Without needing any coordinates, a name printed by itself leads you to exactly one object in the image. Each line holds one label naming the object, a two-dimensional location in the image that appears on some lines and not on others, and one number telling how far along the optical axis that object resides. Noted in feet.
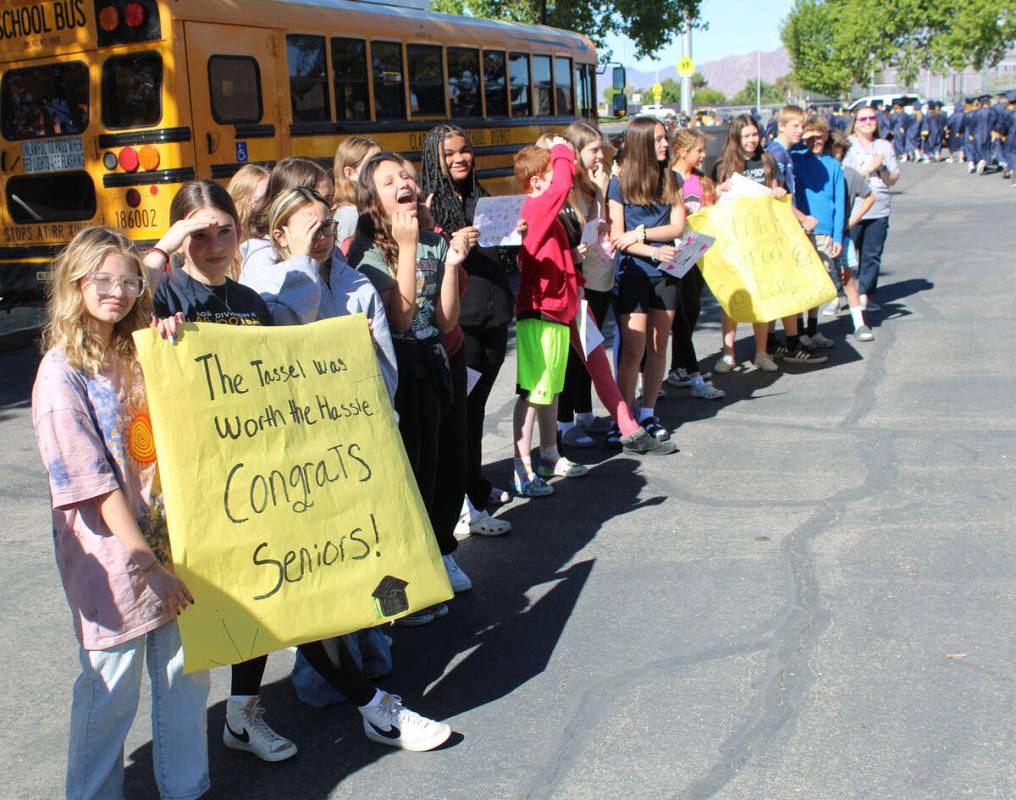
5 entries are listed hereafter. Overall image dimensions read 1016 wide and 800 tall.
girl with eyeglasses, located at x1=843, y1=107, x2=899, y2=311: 30.81
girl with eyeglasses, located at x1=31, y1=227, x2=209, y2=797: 9.10
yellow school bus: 29.76
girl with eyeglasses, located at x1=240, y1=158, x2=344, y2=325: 11.44
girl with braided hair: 16.01
